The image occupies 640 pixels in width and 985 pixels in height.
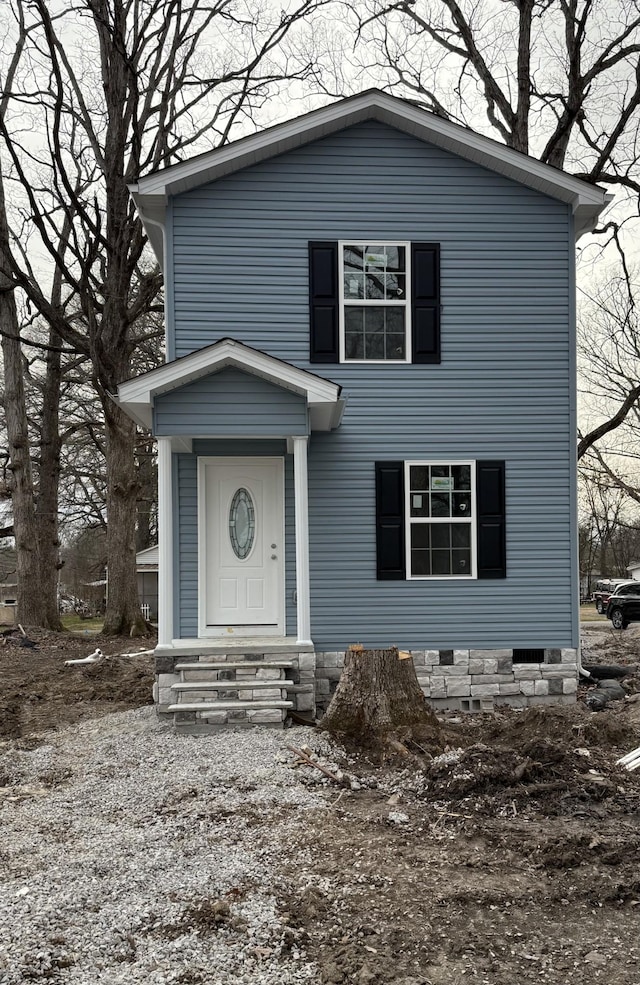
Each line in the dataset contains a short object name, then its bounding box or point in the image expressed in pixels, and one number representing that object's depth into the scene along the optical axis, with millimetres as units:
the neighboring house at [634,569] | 33312
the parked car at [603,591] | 24000
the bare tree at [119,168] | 12305
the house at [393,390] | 8617
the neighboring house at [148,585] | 27275
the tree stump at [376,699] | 6973
